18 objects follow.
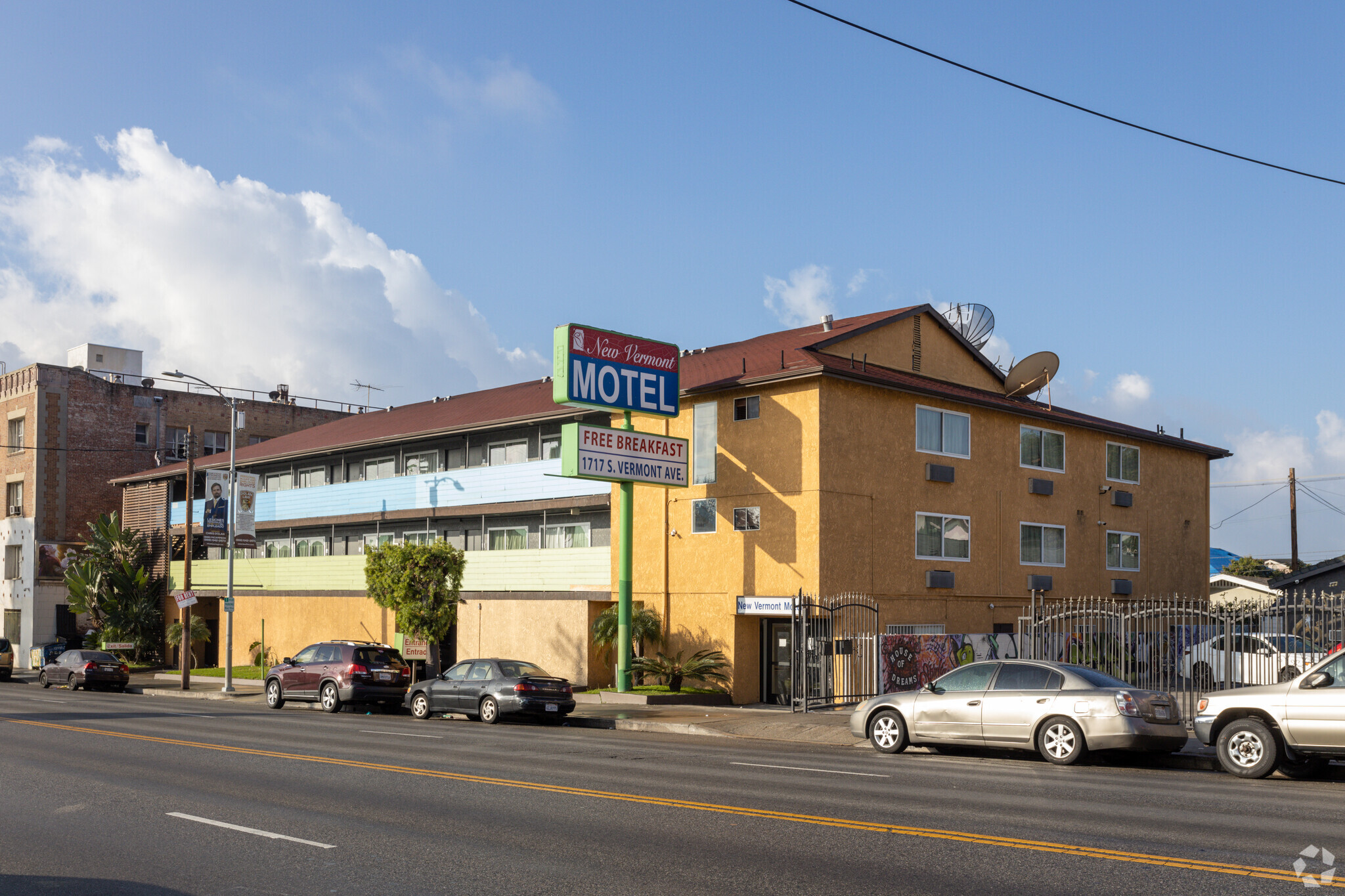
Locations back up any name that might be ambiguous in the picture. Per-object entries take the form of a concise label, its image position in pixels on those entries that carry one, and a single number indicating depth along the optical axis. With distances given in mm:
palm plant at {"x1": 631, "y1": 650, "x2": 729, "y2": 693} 29922
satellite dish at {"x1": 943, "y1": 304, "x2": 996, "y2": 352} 38688
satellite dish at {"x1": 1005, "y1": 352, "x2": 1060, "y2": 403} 36188
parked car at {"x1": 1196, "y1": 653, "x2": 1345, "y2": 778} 14531
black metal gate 27219
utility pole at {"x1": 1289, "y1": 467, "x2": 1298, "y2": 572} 53500
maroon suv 28766
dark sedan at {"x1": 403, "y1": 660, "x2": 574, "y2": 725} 25062
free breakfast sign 28641
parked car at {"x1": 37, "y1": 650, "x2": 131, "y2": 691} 40562
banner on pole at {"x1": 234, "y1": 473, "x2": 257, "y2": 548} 38625
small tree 33844
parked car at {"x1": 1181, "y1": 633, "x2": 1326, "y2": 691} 21719
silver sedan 16516
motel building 30000
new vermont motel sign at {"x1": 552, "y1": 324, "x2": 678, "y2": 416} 28906
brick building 57219
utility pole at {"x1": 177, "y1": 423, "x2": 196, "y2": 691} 38906
